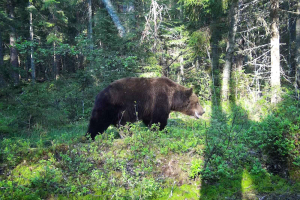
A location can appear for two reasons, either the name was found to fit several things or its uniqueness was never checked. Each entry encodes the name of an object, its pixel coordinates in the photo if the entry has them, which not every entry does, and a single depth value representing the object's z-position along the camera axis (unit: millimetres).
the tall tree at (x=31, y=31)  19583
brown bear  6891
